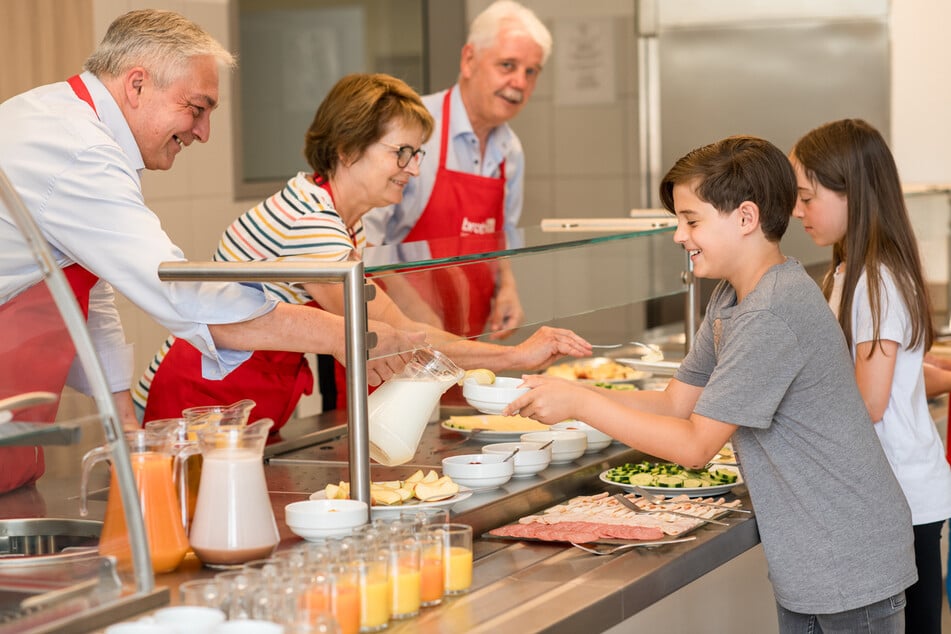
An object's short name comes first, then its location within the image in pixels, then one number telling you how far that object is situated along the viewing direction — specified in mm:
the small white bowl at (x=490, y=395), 2516
